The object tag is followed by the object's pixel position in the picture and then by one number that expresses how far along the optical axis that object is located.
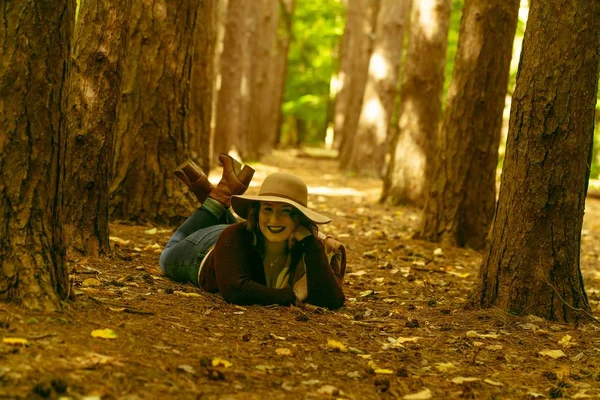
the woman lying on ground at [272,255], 5.65
